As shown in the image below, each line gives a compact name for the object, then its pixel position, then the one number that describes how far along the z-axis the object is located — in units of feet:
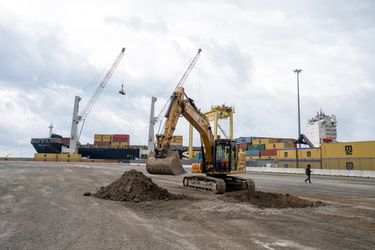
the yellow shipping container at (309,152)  141.79
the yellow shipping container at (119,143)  301.63
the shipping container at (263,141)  211.00
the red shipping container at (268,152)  189.98
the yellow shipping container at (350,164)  117.39
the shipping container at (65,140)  299.56
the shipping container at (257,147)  207.88
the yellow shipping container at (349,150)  121.90
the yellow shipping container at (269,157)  189.55
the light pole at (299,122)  151.33
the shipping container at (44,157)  265.56
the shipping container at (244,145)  223.79
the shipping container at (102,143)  300.40
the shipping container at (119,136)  305.12
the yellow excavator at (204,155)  41.14
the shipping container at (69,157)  260.42
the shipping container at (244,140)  230.89
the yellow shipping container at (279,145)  192.34
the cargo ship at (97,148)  292.20
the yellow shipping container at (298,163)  138.31
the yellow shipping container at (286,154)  156.35
